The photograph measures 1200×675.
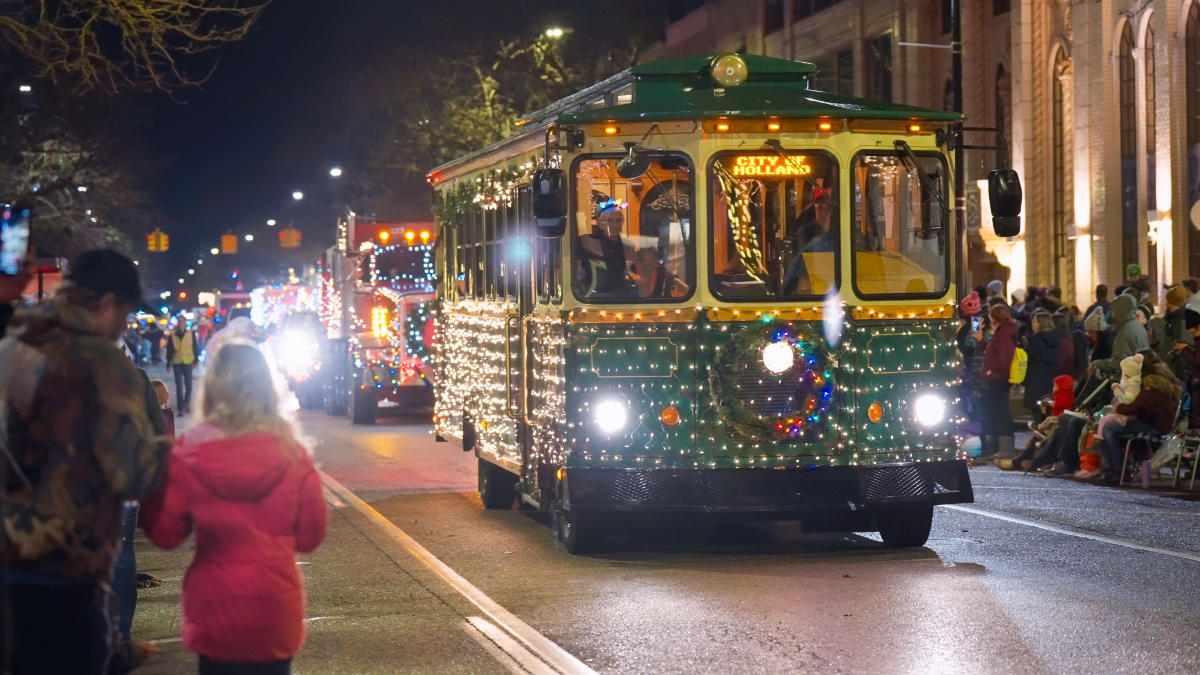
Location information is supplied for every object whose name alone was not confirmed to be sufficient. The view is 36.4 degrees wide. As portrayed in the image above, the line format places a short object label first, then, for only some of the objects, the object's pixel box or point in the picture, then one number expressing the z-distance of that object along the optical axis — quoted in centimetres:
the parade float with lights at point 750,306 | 1174
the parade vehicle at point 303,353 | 3388
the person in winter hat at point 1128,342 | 1745
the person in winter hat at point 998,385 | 1967
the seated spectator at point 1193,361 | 1600
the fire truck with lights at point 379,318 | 2802
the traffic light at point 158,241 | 7562
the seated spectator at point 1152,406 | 1605
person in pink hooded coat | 509
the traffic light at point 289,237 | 7838
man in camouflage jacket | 484
